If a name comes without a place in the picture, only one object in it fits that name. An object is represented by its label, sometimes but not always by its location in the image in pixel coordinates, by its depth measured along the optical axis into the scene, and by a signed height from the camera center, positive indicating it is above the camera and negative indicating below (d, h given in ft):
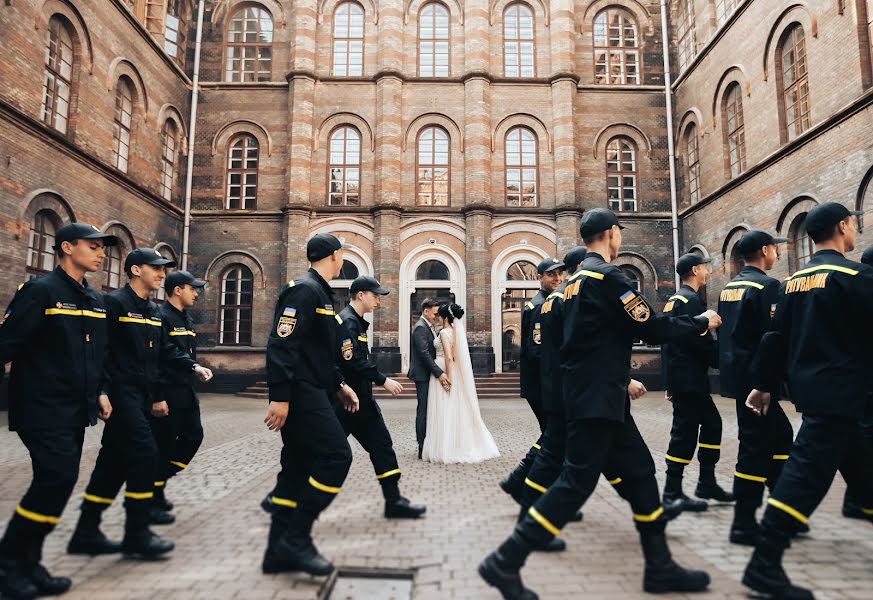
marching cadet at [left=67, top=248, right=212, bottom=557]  13.71 -2.01
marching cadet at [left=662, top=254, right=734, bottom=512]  17.49 -2.09
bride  25.53 -2.74
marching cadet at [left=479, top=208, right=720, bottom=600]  10.98 -1.45
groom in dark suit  27.07 -0.52
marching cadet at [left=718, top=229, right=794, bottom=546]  14.47 -0.59
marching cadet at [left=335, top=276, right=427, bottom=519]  16.94 -2.10
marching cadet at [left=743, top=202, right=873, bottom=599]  11.21 -0.47
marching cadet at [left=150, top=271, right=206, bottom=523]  16.87 -1.69
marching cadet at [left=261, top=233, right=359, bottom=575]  12.51 -1.61
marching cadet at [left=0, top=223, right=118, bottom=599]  11.35 -0.78
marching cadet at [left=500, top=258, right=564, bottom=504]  19.69 +0.38
